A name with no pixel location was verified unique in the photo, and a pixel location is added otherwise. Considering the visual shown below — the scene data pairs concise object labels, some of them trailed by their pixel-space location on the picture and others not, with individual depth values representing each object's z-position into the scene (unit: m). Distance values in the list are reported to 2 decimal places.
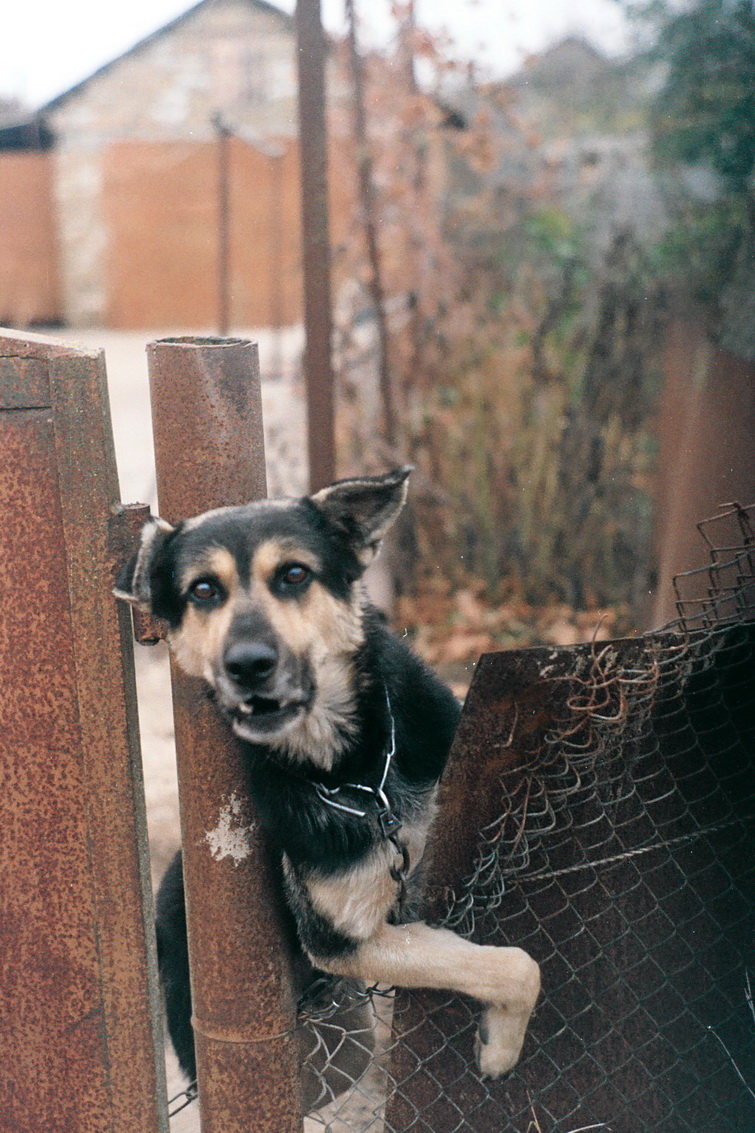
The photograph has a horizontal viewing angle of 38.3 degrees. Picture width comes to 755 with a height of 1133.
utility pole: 4.58
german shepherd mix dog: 2.33
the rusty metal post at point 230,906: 2.16
